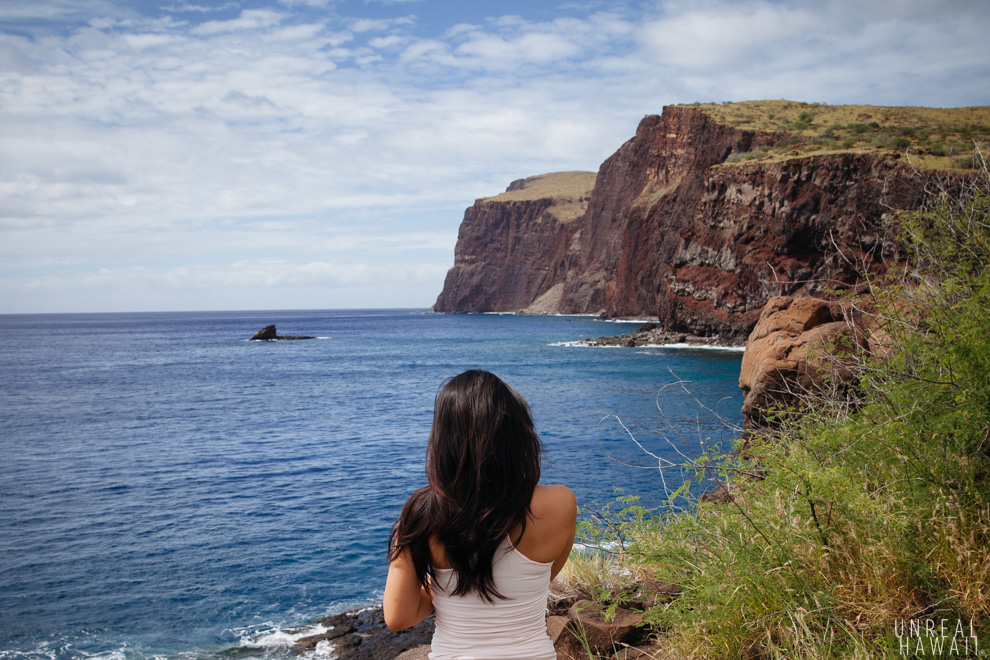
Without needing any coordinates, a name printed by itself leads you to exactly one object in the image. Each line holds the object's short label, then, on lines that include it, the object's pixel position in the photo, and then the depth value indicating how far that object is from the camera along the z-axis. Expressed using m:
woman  1.98
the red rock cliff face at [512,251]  148.88
